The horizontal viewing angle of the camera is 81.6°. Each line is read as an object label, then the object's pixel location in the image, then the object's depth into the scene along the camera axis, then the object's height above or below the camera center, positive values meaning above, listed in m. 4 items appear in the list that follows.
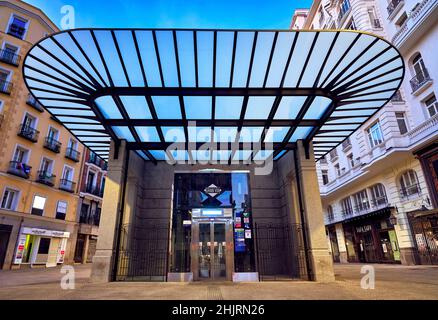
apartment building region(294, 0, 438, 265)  14.95 +5.62
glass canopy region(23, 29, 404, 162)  6.03 +4.56
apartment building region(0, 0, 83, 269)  18.22 +6.50
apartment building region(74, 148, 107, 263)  25.44 +4.55
